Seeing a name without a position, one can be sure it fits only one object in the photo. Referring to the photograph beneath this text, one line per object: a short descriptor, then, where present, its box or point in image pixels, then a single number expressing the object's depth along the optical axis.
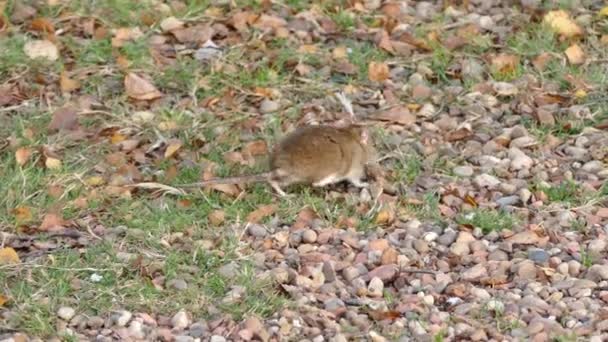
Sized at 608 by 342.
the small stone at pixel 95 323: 10.80
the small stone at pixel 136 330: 10.66
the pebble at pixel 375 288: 11.25
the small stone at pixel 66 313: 10.85
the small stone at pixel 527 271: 11.45
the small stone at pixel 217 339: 10.59
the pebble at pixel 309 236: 12.09
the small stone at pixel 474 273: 11.45
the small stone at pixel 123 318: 10.81
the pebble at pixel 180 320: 10.79
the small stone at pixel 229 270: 11.37
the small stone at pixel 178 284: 11.23
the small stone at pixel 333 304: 11.01
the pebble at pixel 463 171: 13.34
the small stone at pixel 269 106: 14.64
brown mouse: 12.59
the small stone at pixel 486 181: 13.09
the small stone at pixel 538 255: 11.71
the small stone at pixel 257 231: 12.14
